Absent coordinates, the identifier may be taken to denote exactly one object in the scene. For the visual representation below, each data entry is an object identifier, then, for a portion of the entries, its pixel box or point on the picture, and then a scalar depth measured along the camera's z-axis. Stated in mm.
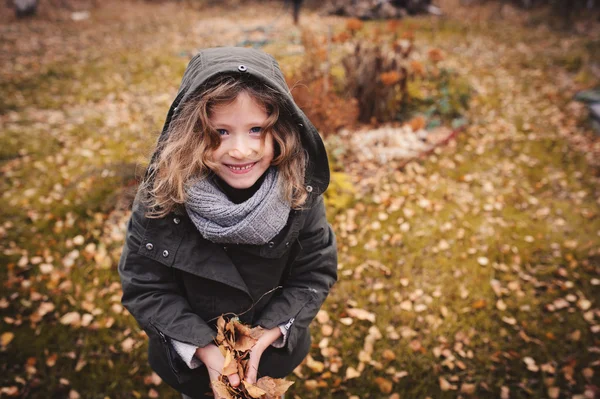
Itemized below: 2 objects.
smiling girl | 1296
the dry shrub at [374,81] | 5125
